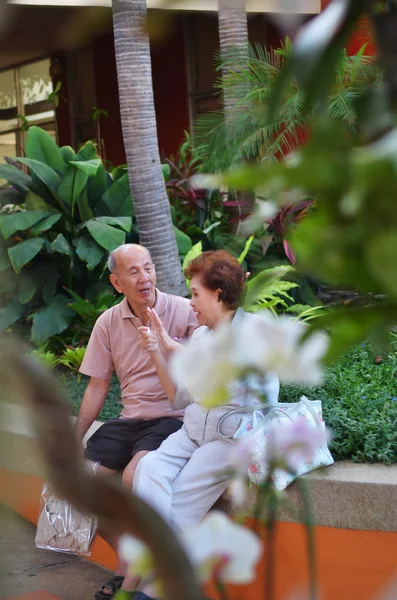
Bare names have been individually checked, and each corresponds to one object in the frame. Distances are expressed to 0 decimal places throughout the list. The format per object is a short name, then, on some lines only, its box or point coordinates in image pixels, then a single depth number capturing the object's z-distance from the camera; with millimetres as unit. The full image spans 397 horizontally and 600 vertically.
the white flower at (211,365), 620
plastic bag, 4094
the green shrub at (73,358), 6503
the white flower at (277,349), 616
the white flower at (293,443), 757
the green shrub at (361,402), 3748
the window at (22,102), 15883
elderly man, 4168
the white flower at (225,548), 624
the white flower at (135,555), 635
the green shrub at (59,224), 6977
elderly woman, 3600
